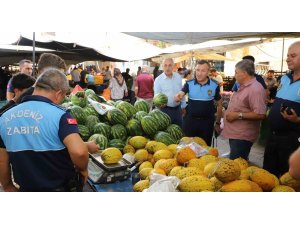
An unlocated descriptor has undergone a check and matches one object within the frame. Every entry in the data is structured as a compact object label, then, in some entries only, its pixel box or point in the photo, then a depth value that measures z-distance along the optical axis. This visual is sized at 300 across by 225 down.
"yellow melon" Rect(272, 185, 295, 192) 2.36
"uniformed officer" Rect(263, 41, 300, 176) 3.22
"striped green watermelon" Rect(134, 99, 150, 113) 4.48
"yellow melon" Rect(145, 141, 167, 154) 3.42
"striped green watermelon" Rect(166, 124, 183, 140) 3.92
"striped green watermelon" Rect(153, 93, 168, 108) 5.02
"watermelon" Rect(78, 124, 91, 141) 3.79
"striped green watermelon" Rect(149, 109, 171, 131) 3.96
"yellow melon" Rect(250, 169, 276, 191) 2.43
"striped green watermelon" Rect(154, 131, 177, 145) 3.71
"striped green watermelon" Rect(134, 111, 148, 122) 4.08
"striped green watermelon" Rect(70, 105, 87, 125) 3.96
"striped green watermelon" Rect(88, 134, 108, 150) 3.53
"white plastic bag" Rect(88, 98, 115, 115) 4.14
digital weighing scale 2.91
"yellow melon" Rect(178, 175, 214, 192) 2.28
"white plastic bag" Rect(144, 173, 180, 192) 2.21
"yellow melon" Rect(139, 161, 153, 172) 3.12
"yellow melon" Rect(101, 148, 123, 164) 3.05
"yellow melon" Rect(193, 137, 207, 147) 3.54
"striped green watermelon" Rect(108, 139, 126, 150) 3.68
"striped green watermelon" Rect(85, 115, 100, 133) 3.91
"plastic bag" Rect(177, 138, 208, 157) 3.04
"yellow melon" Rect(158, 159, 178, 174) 2.80
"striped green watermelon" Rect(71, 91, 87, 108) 4.45
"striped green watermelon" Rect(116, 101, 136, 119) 4.25
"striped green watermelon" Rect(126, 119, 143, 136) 3.91
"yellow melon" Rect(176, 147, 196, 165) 2.85
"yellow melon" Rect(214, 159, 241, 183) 2.28
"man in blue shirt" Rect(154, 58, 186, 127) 5.53
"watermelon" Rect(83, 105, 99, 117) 4.20
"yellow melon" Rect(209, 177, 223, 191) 2.34
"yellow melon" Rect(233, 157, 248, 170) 2.75
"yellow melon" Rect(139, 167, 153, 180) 2.91
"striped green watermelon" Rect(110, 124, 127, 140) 3.83
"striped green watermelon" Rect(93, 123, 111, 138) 3.80
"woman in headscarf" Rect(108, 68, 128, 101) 11.52
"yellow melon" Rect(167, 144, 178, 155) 3.28
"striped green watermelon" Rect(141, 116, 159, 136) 3.85
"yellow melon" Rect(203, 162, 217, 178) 2.50
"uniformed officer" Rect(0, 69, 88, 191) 2.04
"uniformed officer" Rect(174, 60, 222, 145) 4.50
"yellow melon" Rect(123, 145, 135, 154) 3.59
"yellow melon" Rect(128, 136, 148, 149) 3.68
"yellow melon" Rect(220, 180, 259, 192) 2.22
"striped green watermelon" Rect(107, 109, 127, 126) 3.97
